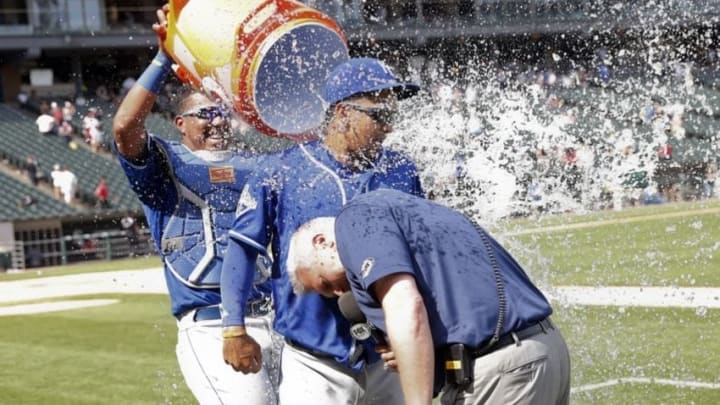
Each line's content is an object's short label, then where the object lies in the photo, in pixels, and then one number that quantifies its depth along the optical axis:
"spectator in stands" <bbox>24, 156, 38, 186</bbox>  30.89
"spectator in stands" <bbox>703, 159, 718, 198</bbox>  28.92
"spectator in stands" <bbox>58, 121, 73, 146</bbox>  33.69
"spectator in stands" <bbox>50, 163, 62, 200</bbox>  29.94
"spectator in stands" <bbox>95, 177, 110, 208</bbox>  30.08
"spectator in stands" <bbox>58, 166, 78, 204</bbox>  29.80
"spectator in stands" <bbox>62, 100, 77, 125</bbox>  34.50
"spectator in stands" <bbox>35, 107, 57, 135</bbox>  32.62
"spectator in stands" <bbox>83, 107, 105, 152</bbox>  33.34
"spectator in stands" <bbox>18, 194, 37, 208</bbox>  29.25
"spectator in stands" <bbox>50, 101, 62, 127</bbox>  34.29
